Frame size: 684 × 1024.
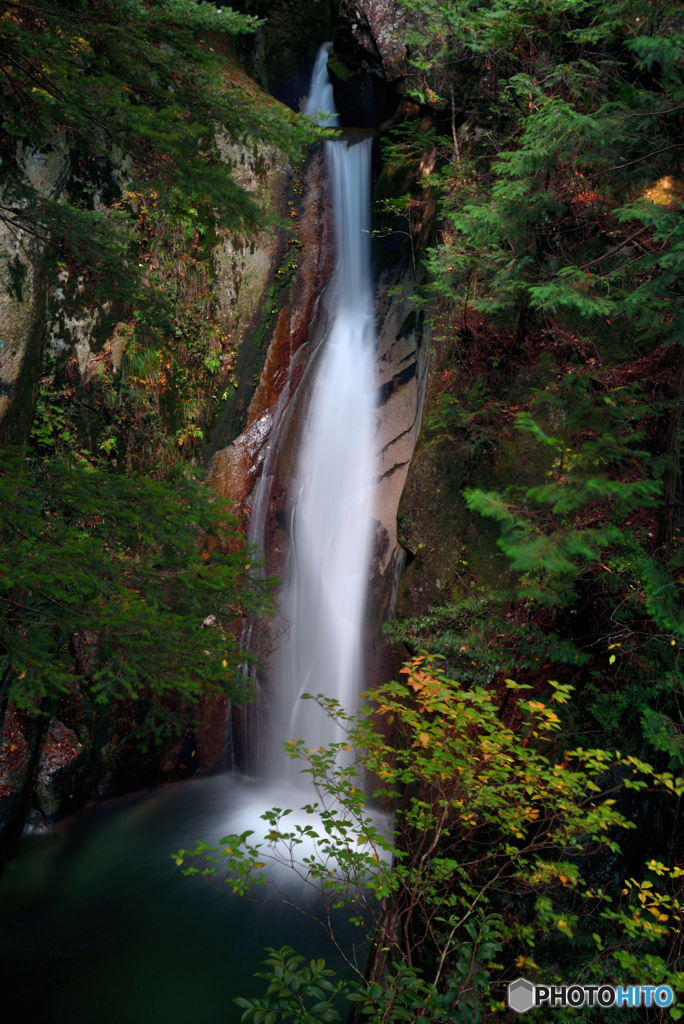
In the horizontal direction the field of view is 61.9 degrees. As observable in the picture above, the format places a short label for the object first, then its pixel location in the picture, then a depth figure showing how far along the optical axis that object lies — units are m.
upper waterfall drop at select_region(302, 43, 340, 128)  10.83
